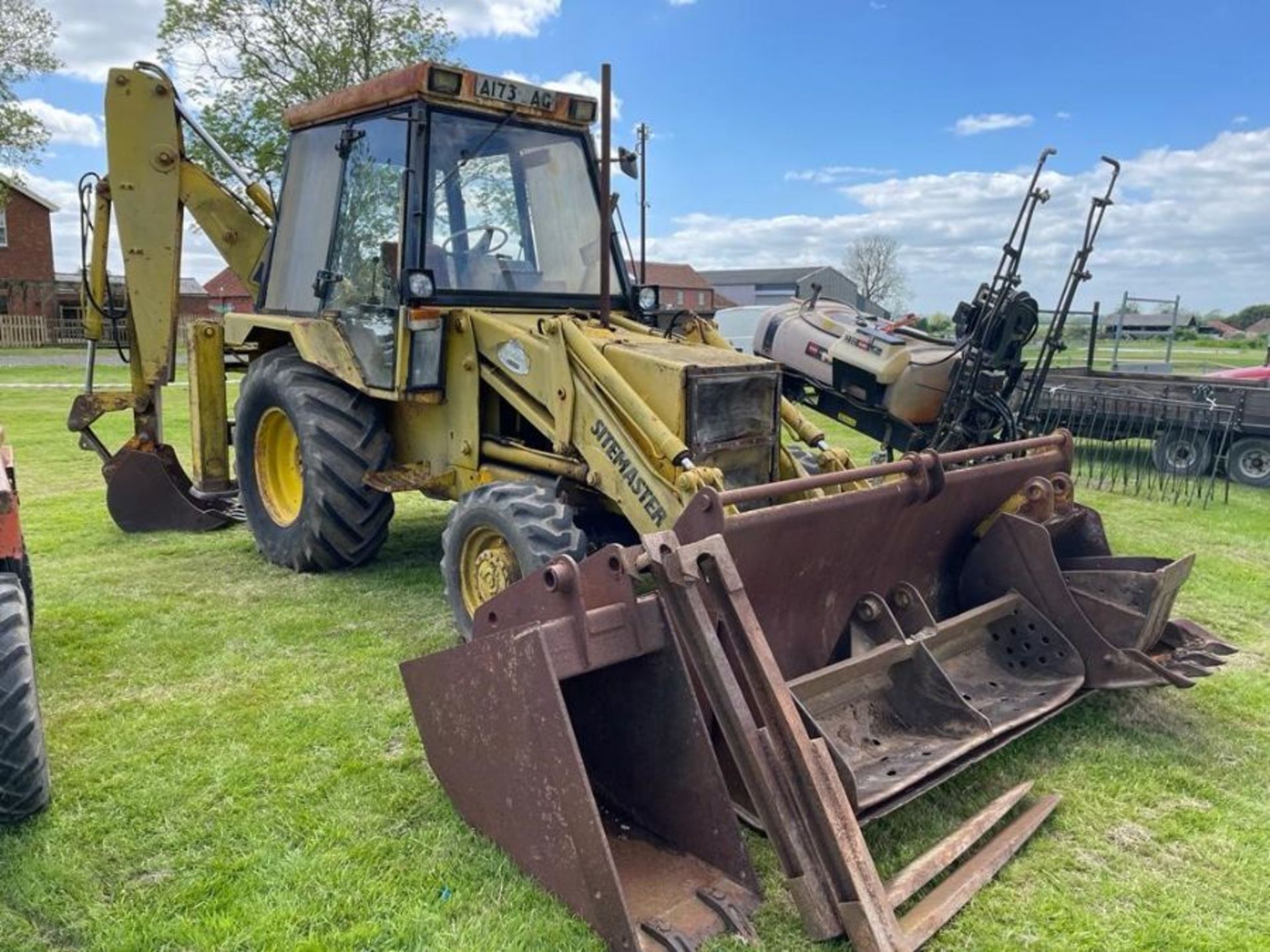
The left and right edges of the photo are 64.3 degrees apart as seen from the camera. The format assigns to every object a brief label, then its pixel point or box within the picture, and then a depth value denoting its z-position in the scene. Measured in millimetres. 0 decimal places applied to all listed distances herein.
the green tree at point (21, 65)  24156
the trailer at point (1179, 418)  10133
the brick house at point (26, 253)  30562
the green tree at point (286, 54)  17016
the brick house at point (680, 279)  51266
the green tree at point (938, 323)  28809
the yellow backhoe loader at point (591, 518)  2609
